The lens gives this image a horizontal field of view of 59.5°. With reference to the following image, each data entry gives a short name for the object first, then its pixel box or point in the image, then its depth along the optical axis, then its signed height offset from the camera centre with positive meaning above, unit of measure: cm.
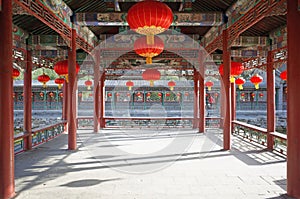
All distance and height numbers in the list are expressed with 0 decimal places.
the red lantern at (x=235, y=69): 931 +109
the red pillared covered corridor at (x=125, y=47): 458 +203
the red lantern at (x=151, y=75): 1079 +104
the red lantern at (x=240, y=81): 1424 +100
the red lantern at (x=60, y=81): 1323 +100
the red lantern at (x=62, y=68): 946 +118
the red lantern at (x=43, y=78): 1287 +112
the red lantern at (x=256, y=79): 1326 +103
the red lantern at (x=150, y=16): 468 +152
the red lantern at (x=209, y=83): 1769 +109
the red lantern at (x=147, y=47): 617 +125
